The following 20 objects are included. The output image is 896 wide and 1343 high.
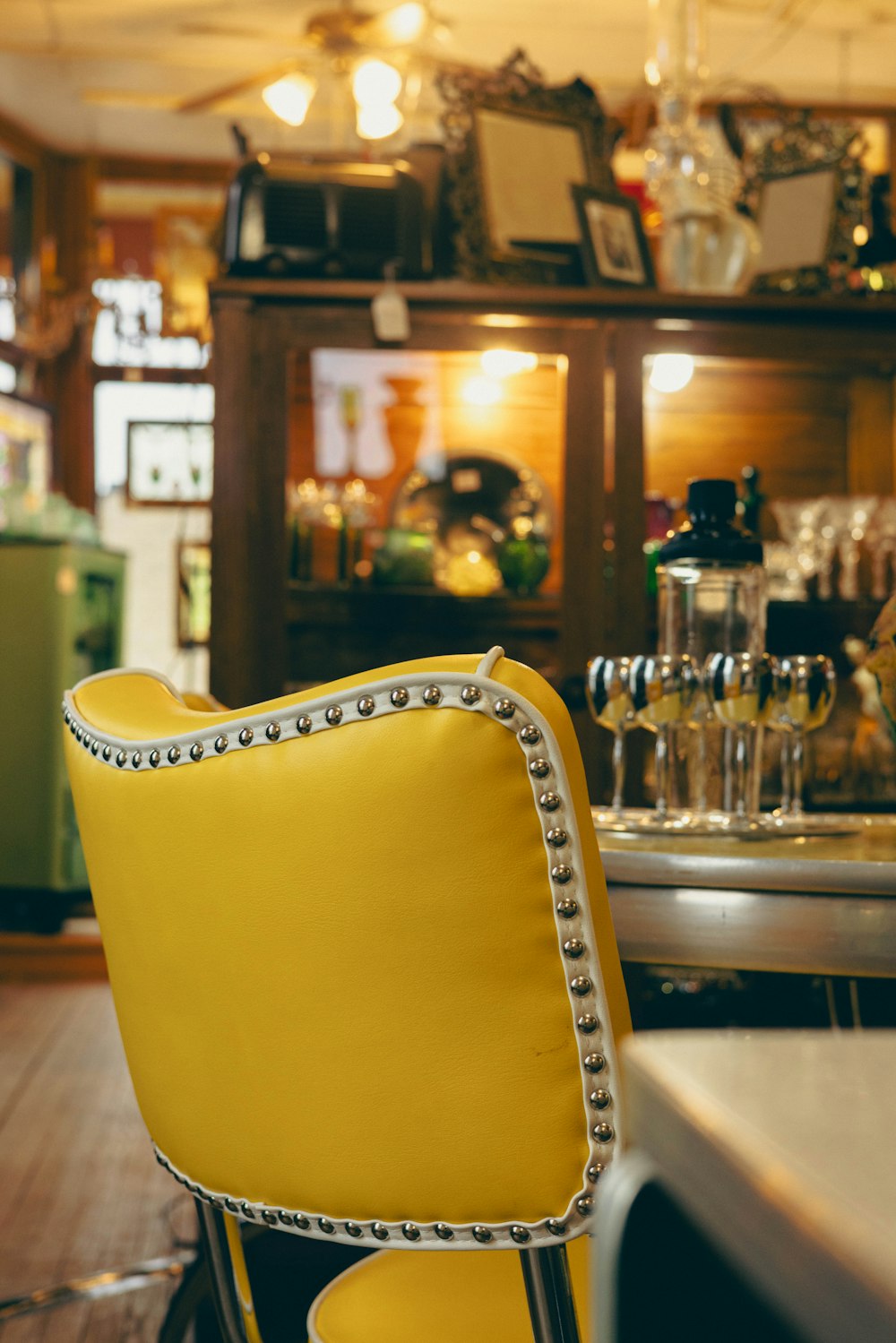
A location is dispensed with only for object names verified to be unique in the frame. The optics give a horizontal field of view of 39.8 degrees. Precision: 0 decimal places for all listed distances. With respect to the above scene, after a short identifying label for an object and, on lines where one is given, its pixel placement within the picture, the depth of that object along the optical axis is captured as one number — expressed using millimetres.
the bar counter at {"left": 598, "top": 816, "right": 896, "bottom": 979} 861
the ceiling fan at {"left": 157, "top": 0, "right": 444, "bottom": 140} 3580
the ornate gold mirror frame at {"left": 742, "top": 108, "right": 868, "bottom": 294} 2508
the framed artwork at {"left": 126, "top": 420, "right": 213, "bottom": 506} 5754
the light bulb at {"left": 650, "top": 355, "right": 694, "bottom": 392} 2455
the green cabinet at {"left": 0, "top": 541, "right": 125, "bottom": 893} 4309
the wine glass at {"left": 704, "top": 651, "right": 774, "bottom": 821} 1120
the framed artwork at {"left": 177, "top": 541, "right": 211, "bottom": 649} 5504
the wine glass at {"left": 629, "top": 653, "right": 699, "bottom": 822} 1139
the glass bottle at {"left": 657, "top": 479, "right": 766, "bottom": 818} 1315
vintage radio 2334
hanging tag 2326
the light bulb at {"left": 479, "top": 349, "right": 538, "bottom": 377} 2436
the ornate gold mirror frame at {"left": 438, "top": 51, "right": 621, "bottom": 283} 2410
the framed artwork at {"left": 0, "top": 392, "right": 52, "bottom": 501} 5391
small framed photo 2398
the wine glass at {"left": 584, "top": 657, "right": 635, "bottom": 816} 1176
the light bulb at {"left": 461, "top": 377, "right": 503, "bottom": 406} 2479
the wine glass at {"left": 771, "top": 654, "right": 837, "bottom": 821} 1163
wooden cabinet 2320
